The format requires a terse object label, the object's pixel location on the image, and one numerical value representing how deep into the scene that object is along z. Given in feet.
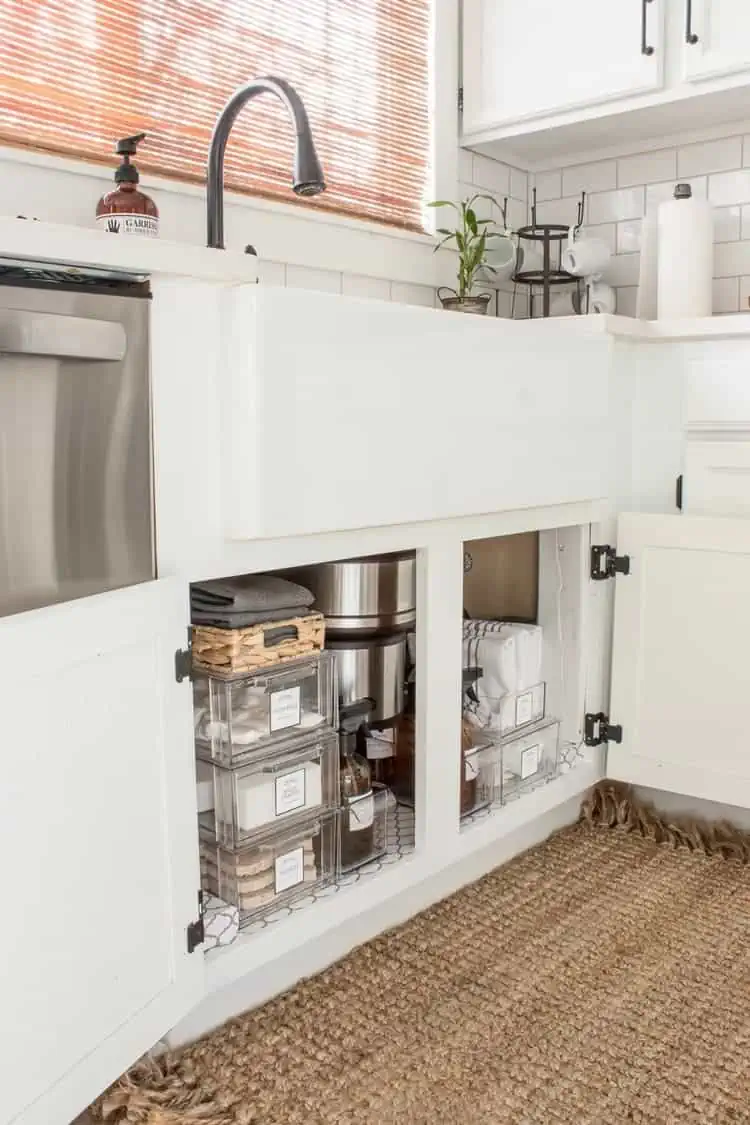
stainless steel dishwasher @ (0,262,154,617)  3.98
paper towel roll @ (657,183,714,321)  8.11
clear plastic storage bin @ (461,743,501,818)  6.89
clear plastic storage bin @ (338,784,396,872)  5.93
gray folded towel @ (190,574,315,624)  5.37
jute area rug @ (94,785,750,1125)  4.77
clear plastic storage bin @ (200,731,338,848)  5.27
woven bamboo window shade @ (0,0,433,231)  6.18
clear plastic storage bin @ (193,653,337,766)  5.25
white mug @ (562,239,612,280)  8.64
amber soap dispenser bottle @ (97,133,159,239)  5.34
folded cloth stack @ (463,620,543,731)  7.14
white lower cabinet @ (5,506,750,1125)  3.76
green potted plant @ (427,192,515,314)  8.21
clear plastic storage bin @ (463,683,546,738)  7.13
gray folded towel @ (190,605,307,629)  5.30
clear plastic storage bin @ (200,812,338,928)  5.36
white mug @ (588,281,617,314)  8.91
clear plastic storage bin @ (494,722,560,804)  7.20
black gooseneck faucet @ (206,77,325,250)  4.98
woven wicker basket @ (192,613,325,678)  5.24
